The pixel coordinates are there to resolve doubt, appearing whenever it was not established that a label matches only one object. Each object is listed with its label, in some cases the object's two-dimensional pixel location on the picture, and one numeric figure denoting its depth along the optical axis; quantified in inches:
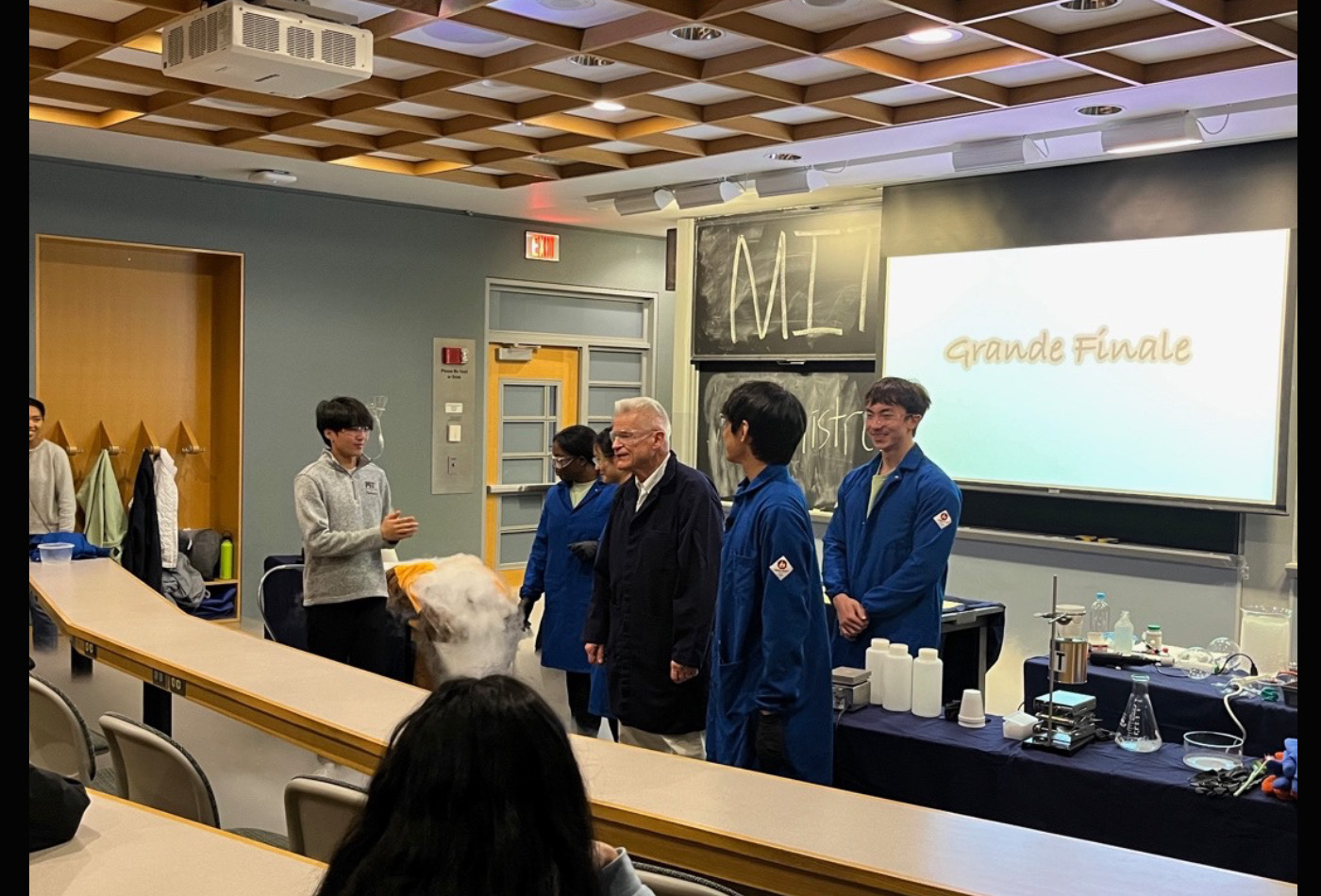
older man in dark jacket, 132.0
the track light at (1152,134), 206.5
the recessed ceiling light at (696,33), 174.5
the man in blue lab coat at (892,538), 156.5
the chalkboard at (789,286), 291.4
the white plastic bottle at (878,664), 139.3
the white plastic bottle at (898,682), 136.5
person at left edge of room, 246.1
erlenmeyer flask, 120.3
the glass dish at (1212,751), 113.9
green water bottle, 304.8
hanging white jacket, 279.0
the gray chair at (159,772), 93.4
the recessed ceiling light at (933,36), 166.9
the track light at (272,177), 287.1
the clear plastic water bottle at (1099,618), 181.0
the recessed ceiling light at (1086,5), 159.2
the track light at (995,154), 231.9
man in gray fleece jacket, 171.6
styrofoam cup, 129.6
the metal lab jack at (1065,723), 120.1
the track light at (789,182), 265.7
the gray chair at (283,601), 213.9
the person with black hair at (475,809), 46.3
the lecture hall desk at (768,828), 74.9
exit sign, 357.1
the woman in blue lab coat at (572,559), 185.6
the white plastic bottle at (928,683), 134.5
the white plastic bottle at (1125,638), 168.1
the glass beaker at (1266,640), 168.2
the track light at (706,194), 277.6
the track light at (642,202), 297.7
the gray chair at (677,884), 67.4
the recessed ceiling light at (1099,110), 207.3
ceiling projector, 144.0
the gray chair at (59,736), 102.7
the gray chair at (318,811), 80.7
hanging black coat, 272.4
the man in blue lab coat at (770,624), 117.4
